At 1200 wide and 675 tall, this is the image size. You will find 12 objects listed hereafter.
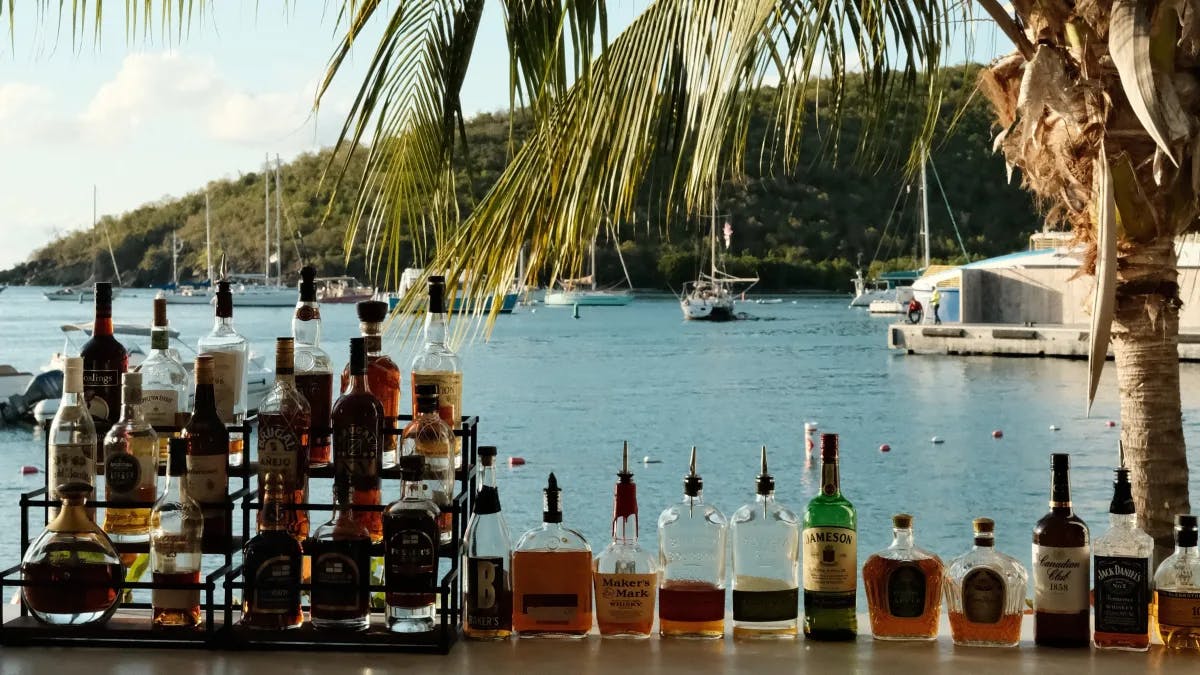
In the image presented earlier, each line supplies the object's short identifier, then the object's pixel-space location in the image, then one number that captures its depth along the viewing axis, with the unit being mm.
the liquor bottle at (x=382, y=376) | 2127
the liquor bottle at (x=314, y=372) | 2143
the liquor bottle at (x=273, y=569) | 1985
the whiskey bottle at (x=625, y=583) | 2041
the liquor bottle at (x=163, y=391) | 2113
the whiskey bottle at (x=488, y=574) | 2041
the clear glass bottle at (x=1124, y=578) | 2004
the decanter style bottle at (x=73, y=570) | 1969
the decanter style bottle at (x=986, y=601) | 2025
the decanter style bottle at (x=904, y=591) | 2029
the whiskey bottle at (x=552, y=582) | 2039
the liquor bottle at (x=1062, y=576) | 1993
